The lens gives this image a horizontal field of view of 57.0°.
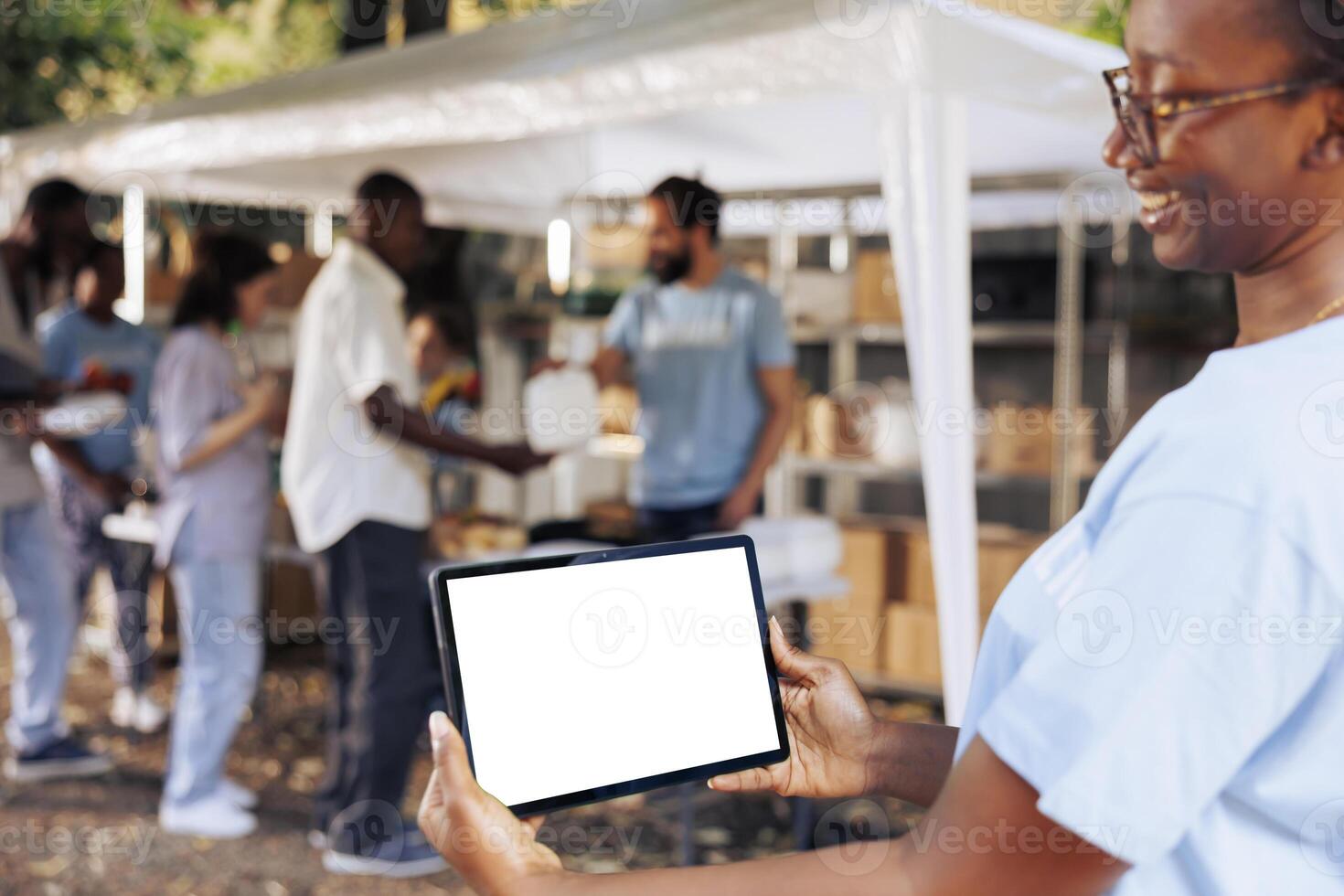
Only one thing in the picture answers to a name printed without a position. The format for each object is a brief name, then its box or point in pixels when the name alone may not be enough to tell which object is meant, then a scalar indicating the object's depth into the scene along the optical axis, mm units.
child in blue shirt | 3988
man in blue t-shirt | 3689
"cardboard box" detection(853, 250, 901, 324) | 5219
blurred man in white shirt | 3033
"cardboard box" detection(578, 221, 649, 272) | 6363
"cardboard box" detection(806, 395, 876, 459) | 5250
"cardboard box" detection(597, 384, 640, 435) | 5418
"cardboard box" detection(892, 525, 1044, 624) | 4535
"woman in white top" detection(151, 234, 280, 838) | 3359
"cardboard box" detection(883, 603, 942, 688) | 4797
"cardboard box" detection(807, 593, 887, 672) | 4902
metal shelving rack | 4777
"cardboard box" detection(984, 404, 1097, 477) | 4855
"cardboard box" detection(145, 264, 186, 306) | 5688
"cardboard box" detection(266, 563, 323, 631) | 5449
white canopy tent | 2531
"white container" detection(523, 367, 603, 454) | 3592
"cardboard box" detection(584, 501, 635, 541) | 3580
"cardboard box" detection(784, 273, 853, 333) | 5320
